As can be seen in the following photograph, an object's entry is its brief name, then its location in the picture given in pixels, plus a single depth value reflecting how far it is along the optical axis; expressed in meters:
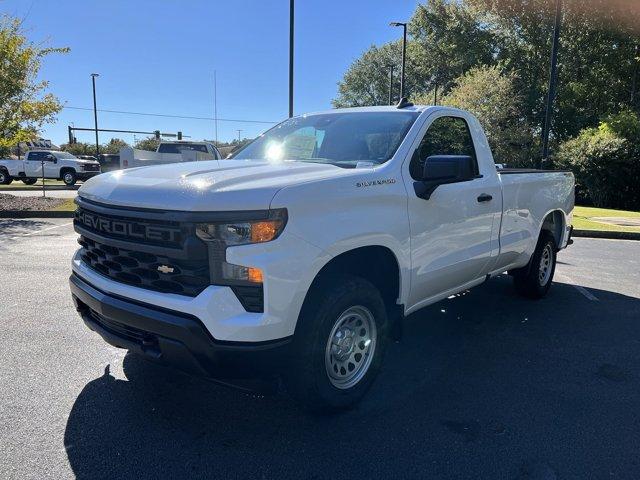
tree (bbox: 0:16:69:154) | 13.71
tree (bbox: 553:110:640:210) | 20.69
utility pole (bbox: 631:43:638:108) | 29.64
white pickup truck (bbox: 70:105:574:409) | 2.62
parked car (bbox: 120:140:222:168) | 15.82
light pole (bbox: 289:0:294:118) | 14.43
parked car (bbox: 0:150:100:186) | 26.50
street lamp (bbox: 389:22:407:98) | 24.71
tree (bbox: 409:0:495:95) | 34.56
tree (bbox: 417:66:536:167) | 26.50
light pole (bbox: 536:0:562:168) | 13.53
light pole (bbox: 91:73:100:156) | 40.00
